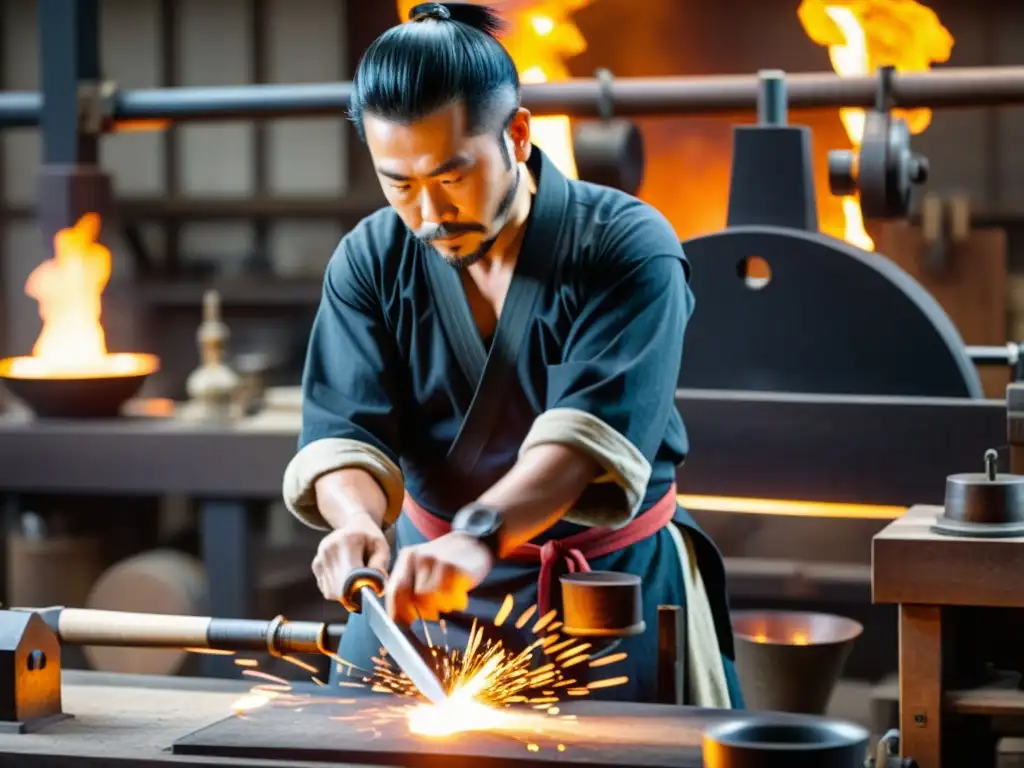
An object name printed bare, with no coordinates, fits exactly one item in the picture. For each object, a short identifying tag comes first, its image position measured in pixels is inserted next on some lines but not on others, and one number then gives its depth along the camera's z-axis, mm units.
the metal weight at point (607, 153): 3986
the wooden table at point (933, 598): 2146
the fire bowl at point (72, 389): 4902
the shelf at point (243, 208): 7367
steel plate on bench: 1897
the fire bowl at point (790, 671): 2684
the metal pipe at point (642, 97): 3928
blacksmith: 2145
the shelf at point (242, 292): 7418
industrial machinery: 3523
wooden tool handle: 2232
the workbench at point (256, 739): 1907
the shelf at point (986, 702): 2166
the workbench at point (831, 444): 3367
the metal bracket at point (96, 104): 4754
